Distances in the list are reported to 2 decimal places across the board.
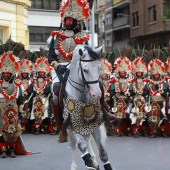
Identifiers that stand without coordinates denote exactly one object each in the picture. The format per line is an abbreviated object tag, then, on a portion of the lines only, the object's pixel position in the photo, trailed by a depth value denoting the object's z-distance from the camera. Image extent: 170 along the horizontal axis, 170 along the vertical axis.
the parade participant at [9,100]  10.38
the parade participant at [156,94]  13.81
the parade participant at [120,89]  14.18
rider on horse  8.79
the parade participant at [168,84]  13.82
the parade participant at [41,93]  14.65
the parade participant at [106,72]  14.34
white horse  7.83
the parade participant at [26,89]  14.43
